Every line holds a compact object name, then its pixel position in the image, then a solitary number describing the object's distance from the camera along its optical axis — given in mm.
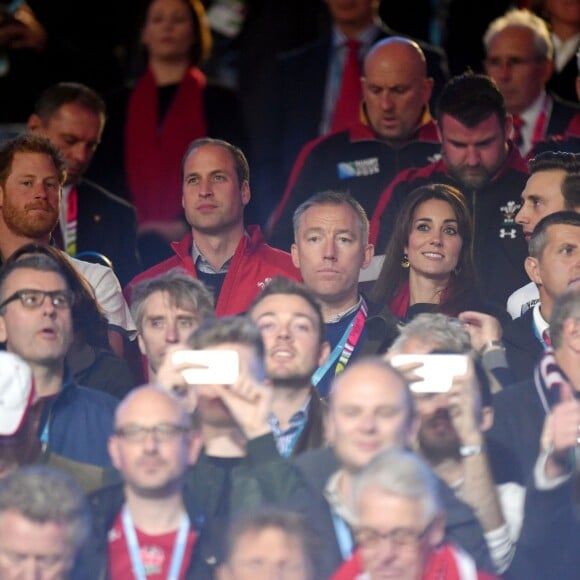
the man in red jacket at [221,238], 13703
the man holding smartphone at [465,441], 11961
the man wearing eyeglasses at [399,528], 11469
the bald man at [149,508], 11687
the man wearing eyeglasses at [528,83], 15359
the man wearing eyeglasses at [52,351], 12359
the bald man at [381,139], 14672
